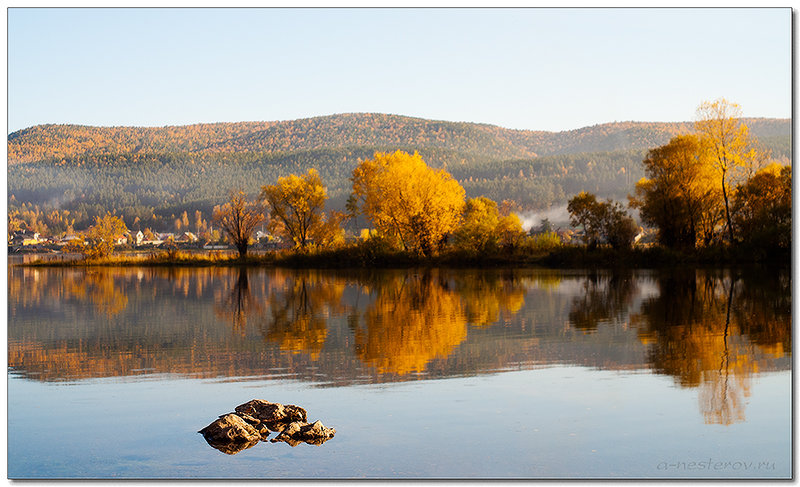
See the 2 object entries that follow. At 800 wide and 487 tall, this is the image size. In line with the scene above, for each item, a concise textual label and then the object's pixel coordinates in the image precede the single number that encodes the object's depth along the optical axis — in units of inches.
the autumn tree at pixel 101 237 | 1733.5
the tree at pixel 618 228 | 1480.1
